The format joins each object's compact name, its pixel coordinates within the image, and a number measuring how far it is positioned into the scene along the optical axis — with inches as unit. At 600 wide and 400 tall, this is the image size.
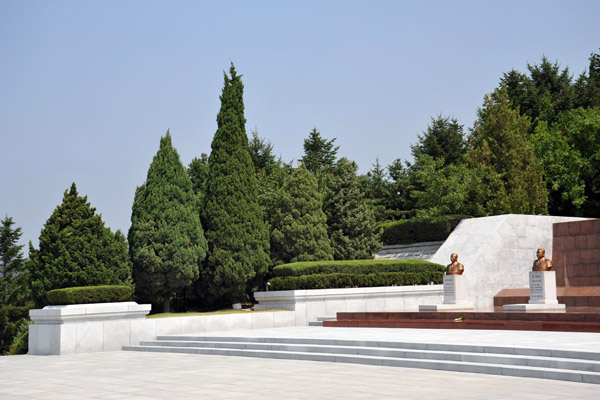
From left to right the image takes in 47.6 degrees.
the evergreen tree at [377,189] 1619.1
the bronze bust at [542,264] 716.0
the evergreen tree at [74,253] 703.7
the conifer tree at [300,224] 991.0
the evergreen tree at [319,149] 1945.1
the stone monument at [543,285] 704.4
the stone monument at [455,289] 777.6
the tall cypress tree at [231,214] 882.8
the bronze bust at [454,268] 792.3
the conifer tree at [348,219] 1136.2
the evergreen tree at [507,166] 1114.7
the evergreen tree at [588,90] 1697.8
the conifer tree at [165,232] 820.6
